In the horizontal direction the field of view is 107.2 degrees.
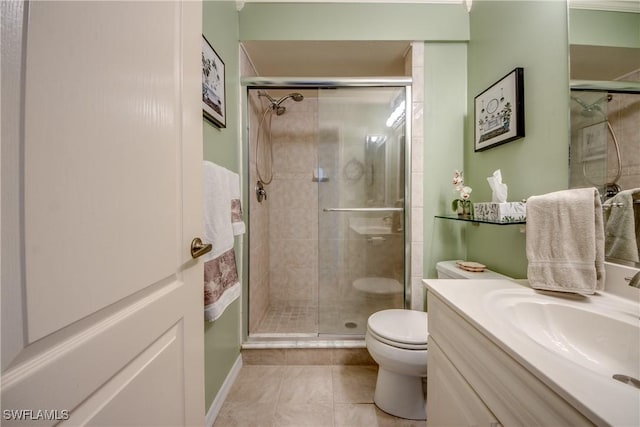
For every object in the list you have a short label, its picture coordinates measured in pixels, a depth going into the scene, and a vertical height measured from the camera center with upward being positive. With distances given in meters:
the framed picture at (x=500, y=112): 1.14 +0.54
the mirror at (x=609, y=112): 0.72 +0.34
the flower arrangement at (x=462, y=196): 1.38 +0.10
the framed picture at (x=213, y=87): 1.10 +0.64
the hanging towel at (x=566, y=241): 0.73 -0.10
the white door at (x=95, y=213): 0.30 +0.00
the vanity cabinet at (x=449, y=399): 0.60 -0.55
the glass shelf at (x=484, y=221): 1.02 -0.04
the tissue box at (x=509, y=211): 1.07 +0.01
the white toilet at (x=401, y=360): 1.12 -0.71
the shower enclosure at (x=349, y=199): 1.72 +0.11
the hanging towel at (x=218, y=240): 1.02 -0.12
